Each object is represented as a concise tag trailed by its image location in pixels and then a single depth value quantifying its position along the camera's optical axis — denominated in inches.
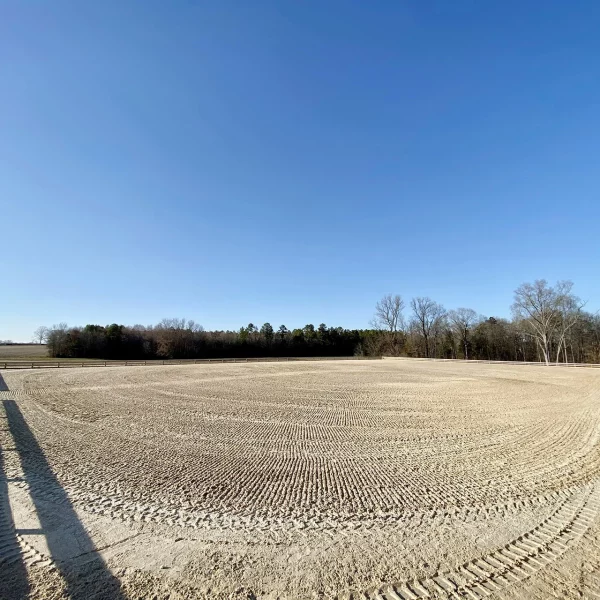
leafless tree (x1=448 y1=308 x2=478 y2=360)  3334.2
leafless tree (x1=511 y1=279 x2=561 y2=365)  2578.7
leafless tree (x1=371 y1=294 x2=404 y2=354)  3580.2
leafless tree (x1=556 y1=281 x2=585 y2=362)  2556.6
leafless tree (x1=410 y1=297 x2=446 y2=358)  3563.0
